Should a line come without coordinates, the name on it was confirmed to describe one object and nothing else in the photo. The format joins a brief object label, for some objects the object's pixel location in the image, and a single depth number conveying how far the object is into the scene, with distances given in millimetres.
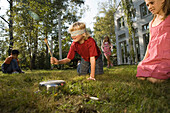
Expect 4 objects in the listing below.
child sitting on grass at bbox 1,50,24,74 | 5844
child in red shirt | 2834
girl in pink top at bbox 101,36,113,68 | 8328
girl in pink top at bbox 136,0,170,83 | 2207
